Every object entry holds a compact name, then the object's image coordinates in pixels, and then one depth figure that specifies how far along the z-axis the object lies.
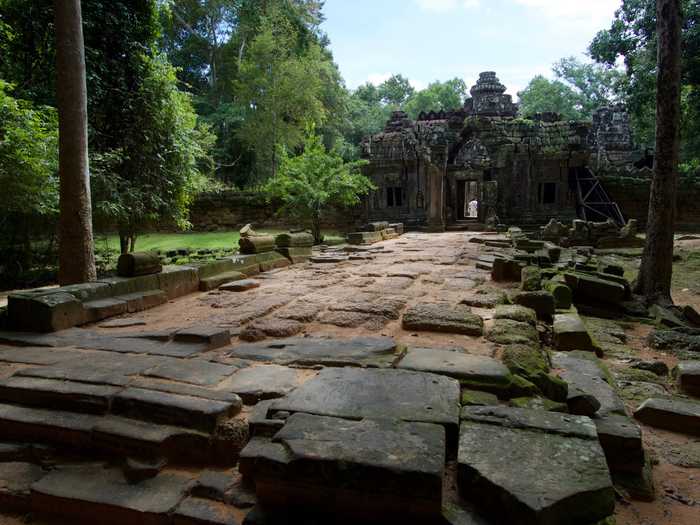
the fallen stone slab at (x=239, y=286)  5.71
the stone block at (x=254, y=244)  7.64
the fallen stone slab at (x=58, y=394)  2.37
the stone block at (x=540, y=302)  4.63
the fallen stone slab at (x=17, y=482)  2.03
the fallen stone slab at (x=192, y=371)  2.59
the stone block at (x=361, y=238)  12.34
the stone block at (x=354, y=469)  1.57
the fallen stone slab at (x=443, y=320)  3.56
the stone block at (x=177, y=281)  5.38
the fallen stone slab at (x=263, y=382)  2.40
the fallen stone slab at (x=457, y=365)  2.51
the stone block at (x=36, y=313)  3.76
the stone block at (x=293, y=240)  8.52
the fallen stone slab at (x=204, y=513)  1.74
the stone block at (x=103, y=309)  4.20
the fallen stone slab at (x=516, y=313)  3.87
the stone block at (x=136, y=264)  5.06
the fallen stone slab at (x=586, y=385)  2.51
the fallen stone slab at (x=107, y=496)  1.84
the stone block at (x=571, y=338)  4.12
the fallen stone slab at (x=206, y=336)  3.31
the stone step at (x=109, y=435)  2.10
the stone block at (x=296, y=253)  8.43
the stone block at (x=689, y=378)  3.81
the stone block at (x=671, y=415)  2.88
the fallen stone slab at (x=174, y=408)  2.16
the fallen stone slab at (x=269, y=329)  3.57
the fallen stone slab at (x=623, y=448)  2.19
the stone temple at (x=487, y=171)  20.69
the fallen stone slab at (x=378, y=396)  2.03
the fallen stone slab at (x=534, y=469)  1.53
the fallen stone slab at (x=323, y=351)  2.85
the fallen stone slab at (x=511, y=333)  3.27
